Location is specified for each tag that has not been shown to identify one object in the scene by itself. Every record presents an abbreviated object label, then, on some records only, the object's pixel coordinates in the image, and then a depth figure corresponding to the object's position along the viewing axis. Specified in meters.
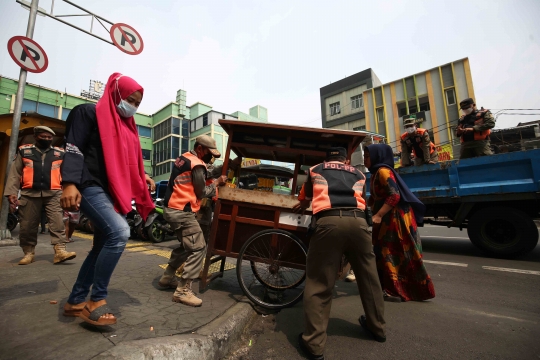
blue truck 4.57
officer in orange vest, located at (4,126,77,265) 3.95
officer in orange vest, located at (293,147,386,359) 2.05
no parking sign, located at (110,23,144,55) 6.80
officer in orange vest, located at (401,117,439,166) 5.78
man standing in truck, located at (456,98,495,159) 5.22
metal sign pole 5.34
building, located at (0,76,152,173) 24.58
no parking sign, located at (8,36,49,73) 5.36
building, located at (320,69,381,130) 22.64
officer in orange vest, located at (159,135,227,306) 2.74
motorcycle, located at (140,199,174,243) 6.93
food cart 2.95
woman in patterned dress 3.02
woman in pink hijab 1.91
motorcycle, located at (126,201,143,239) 7.09
